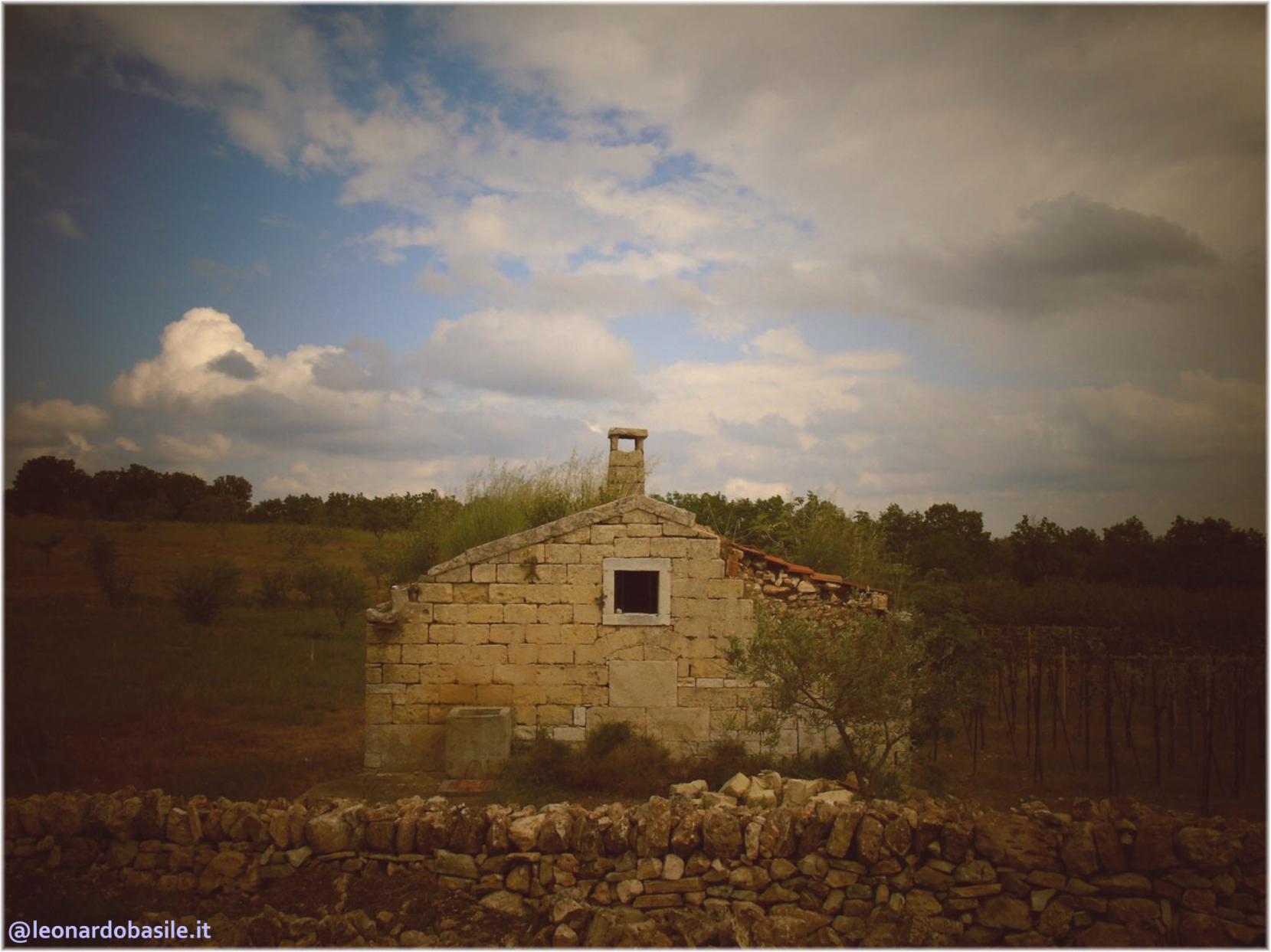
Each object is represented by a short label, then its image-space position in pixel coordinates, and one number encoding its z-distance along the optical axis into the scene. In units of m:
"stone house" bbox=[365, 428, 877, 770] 10.62
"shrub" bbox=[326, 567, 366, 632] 25.06
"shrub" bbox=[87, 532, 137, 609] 24.66
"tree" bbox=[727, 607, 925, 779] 7.95
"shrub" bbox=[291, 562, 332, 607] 28.34
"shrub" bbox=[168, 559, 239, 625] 22.83
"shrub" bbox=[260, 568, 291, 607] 28.59
